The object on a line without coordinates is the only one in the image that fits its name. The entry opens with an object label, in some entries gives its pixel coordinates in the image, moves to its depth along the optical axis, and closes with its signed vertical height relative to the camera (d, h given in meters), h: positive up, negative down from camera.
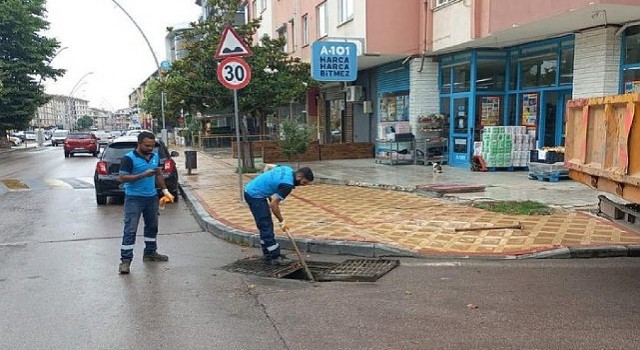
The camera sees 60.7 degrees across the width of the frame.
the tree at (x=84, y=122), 127.93 -0.75
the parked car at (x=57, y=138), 53.25 -1.79
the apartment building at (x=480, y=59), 11.62 +1.51
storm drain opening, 5.91 -1.73
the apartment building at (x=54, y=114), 145.00 +1.73
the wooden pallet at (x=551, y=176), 11.93 -1.37
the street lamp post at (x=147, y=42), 24.41 +3.56
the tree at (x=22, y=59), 36.31 +4.25
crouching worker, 6.22 -0.95
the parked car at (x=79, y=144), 30.62 -1.38
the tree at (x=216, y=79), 15.98 +1.23
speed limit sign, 9.54 +0.79
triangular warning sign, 9.56 +1.25
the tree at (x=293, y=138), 16.53 -0.64
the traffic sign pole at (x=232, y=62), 9.55 +0.97
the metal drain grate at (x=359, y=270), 5.85 -1.73
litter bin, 17.42 -1.34
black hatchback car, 11.50 -1.09
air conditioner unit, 21.47 +0.91
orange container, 4.39 -0.28
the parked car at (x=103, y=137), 45.67 -1.61
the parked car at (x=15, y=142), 49.59 -2.05
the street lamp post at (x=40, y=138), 50.65 -1.72
